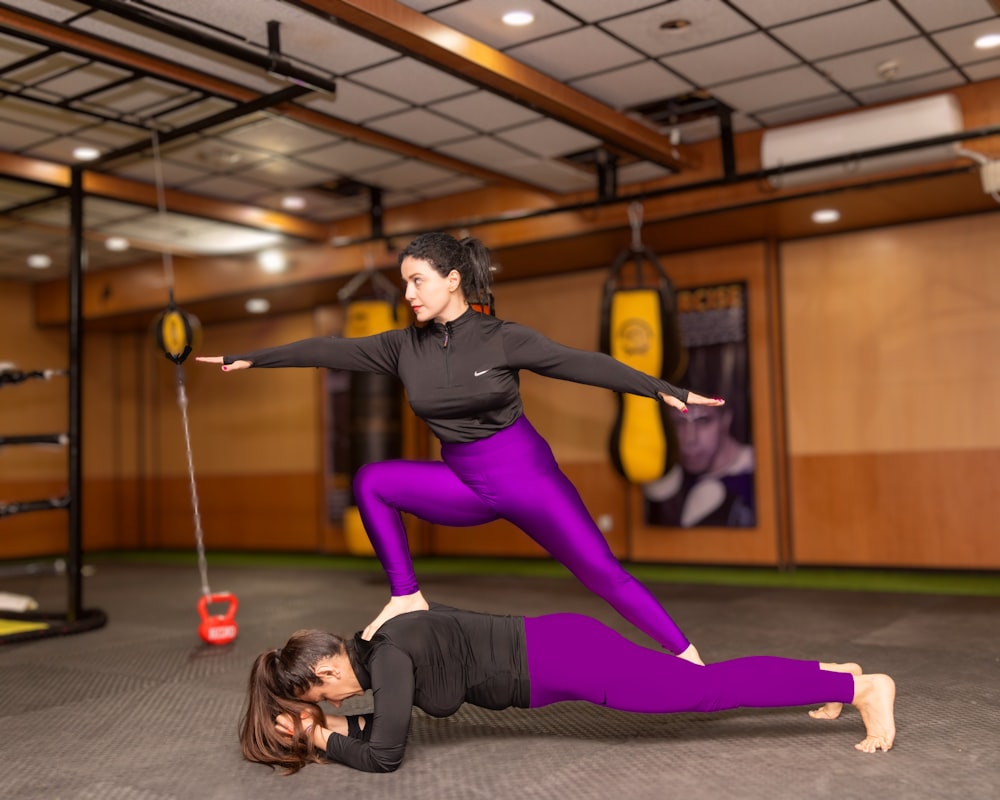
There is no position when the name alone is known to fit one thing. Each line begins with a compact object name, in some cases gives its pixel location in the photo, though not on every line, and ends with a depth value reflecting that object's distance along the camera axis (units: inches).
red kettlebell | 184.4
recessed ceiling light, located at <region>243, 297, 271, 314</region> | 365.4
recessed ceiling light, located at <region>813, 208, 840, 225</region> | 254.1
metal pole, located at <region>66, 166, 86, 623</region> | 202.8
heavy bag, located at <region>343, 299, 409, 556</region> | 258.4
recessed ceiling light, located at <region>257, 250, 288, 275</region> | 334.0
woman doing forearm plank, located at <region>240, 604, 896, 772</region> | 98.3
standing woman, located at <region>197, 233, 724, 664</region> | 113.4
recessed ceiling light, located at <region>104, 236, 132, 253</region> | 337.0
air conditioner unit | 212.7
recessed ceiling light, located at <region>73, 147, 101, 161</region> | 252.4
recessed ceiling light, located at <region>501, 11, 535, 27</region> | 177.8
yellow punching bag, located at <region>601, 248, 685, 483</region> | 233.8
